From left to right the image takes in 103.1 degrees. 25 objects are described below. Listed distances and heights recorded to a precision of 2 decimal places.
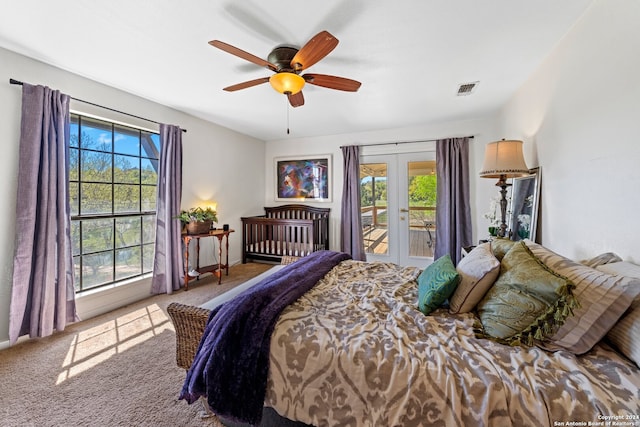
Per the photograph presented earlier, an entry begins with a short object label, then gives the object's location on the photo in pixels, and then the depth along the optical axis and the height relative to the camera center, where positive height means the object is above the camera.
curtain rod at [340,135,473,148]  4.13 +1.21
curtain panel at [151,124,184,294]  3.19 -0.09
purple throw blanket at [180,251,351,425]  1.12 -0.67
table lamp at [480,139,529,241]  2.24 +0.47
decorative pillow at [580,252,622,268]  1.34 -0.25
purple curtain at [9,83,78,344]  2.07 -0.04
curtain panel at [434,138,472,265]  3.91 +0.25
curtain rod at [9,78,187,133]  2.07 +1.13
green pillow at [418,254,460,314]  1.38 -0.42
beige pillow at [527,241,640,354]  0.95 -0.37
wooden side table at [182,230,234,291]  3.36 -0.66
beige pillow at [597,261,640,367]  0.91 -0.45
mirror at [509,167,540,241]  2.28 +0.07
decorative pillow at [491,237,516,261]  1.56 -0.22
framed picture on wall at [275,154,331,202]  4.85 +0.69
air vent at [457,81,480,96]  2.71 +1.38
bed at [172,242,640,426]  0.84 -0.59
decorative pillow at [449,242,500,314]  1.33 -0.38
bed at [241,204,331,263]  4.25 -0.36
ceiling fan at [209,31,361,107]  1.65 +1.10
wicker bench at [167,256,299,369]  1.43 -0.65
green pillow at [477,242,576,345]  1.04 -0.40
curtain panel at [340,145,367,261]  4.49 +0.10
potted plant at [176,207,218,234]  3.39 -0.07
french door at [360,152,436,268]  4.24 +0.12
